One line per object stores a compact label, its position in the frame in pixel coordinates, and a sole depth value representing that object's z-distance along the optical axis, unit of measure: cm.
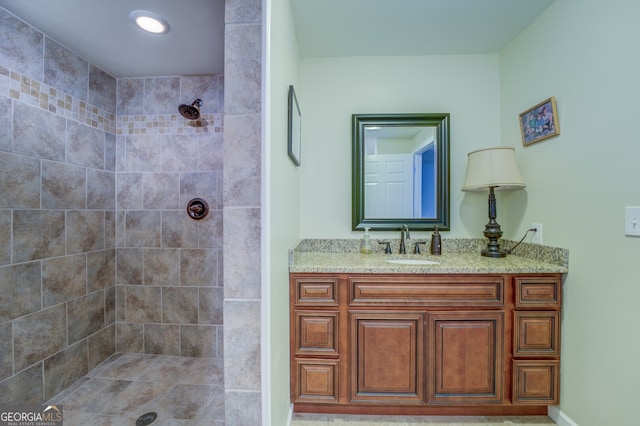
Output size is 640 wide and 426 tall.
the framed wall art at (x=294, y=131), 146
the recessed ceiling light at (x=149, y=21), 152
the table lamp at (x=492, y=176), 166
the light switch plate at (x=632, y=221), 113
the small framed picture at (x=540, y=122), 153
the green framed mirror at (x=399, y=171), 201
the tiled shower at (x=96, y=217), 156
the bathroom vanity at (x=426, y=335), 149
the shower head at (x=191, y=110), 205
